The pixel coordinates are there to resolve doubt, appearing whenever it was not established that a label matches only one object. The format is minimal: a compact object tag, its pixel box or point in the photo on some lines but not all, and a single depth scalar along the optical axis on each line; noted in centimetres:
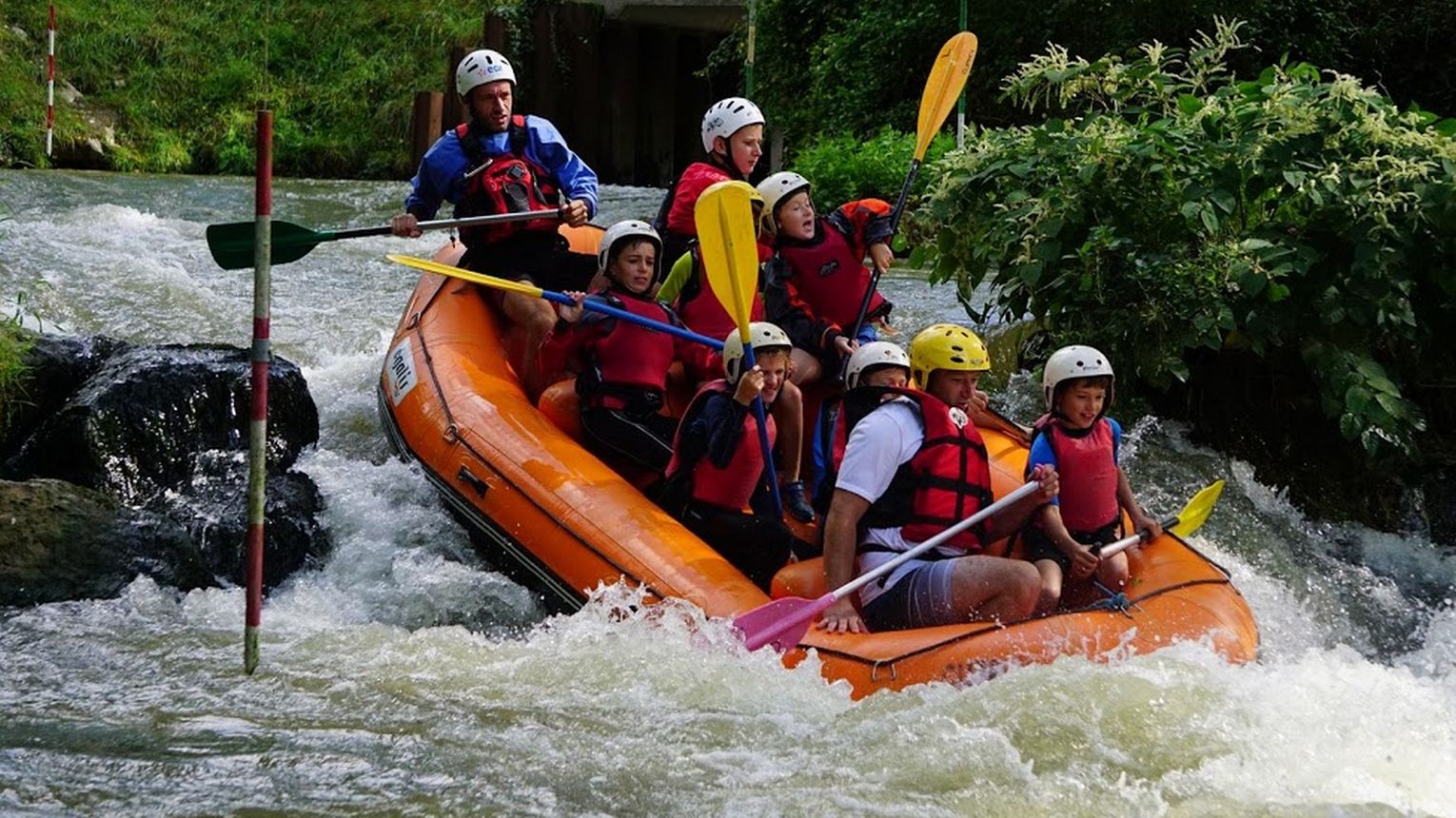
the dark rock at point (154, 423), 1214
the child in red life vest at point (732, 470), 1035
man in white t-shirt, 912
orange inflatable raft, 868
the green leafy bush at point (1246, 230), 1189
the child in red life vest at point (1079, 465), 967
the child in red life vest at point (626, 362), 1141
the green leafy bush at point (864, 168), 2270
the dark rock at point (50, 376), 1289
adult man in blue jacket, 1284
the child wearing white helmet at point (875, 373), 990
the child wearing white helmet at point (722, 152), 1251
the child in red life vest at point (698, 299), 1201
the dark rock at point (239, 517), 1182
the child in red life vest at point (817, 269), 1203
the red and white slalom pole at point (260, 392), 887
